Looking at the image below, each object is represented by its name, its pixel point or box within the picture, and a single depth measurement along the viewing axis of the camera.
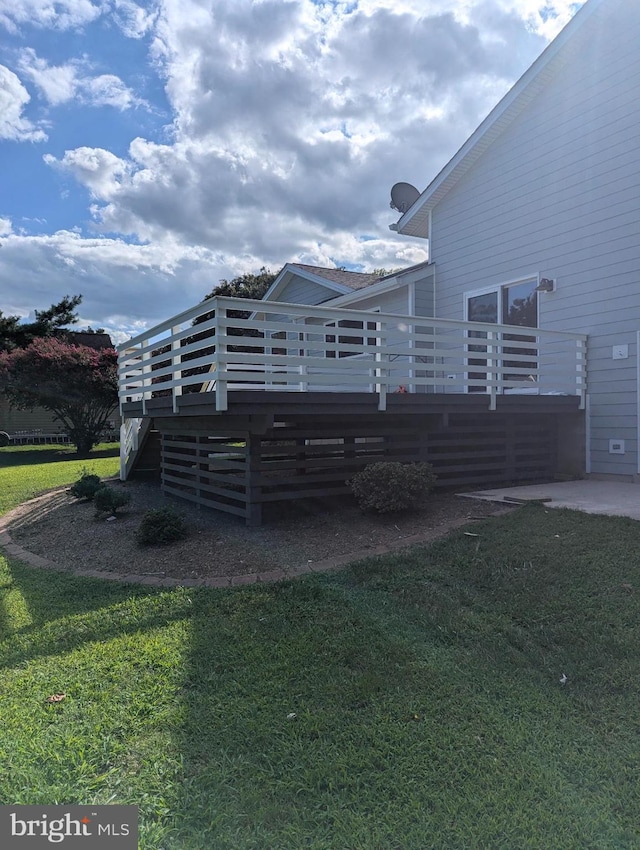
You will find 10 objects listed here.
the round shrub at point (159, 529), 5.66
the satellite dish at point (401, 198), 14.22
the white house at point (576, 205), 8.13
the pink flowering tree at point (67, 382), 17.50
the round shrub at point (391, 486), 5.64
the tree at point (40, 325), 27.27
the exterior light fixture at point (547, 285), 9.12
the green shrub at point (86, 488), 8.31
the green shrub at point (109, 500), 7.11
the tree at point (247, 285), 30.20
